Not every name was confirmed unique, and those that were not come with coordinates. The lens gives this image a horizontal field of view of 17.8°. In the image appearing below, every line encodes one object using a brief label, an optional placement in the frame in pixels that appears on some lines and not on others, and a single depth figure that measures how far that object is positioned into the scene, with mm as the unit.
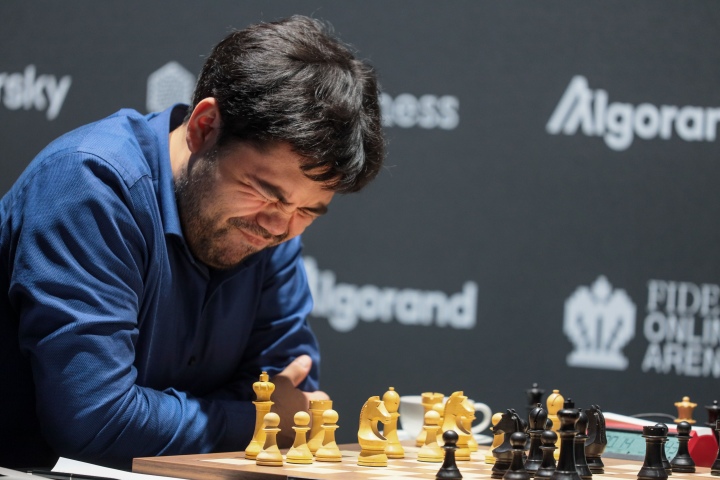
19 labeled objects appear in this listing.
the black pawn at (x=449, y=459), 2073
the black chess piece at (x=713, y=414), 2382
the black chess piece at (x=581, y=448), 2121
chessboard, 2108
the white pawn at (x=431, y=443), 2265
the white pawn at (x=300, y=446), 2203
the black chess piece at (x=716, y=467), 2245
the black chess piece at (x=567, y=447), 2058
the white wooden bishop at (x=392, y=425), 2289
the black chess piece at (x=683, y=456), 2261
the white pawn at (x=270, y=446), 2171
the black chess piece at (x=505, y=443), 2136
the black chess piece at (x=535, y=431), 2123
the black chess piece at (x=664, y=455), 2169
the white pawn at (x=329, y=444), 2225
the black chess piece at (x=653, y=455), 2139
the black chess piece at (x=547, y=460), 2070
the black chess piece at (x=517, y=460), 2089
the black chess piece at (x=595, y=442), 2213
